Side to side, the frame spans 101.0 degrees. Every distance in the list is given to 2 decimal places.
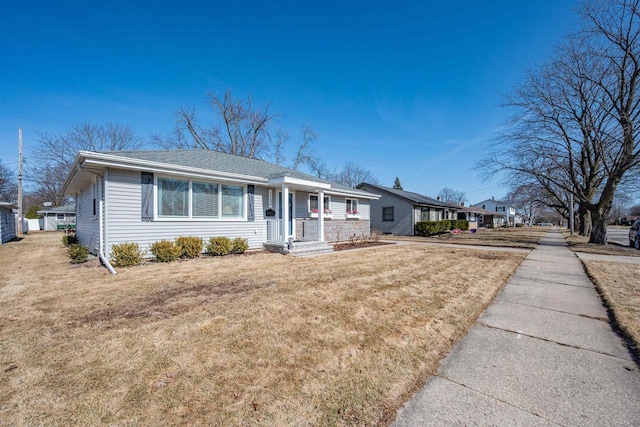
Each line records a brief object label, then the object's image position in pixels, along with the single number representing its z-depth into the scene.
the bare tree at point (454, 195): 80.94
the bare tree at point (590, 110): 13.34
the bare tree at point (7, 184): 33.14
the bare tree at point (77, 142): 26.53
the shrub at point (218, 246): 8.88
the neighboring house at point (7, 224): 15.70
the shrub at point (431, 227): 21.34
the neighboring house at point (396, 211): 22.08
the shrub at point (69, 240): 12.49
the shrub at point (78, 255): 7.61
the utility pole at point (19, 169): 21.30
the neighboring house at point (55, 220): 32.84
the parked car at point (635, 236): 12.79
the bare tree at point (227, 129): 27.20
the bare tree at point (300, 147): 30.14
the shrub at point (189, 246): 8.18
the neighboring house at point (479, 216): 33.56
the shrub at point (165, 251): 7.60
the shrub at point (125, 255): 6.94
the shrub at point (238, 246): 9.36
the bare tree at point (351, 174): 46.06
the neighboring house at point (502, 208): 68.39
